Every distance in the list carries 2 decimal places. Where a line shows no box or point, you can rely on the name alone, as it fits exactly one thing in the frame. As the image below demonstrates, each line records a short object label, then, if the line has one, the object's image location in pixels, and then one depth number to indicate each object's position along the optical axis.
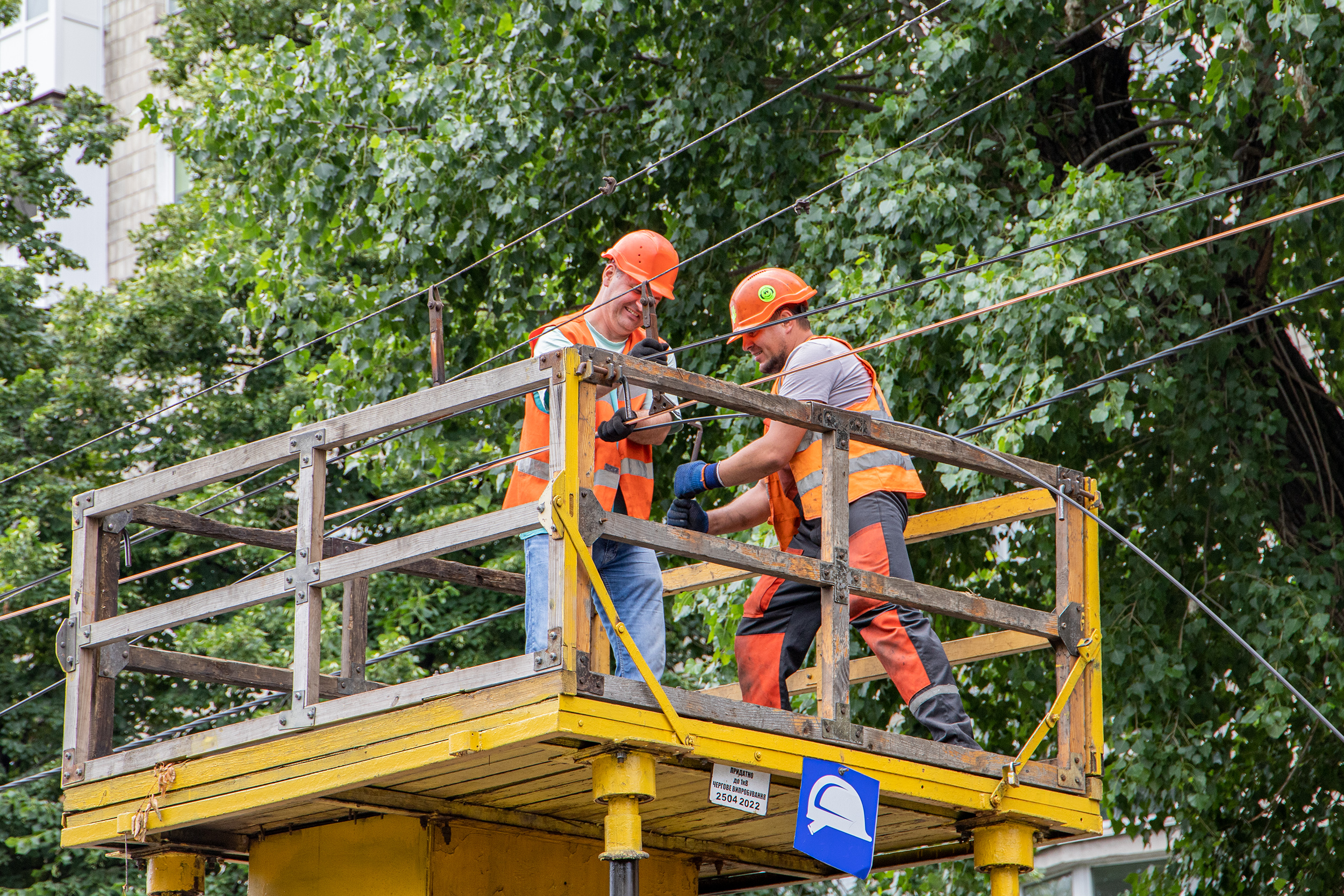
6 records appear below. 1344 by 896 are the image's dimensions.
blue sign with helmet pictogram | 10.78
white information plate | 10.60
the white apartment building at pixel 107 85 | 58.72
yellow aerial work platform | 10.09
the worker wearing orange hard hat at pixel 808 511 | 12.00
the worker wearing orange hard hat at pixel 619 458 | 11.42
